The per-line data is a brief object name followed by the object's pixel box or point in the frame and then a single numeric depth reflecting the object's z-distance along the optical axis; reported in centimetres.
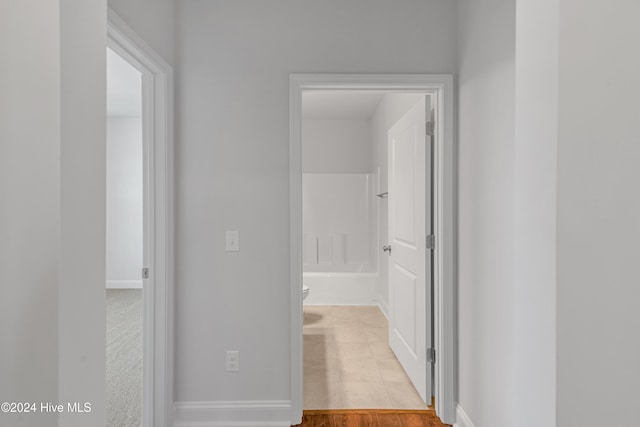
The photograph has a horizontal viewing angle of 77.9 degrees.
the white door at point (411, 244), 249
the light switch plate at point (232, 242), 233
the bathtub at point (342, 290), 501
